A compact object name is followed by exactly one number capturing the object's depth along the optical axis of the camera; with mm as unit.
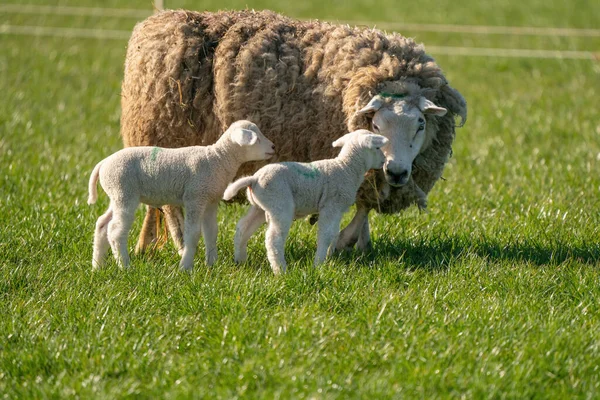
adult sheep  12125
